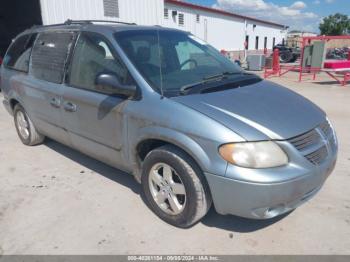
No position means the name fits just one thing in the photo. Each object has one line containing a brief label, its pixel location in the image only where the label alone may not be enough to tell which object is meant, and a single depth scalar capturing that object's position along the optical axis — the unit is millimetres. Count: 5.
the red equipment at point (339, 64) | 13320
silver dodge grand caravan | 2359
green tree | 71312
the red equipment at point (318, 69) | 11628
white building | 10335
